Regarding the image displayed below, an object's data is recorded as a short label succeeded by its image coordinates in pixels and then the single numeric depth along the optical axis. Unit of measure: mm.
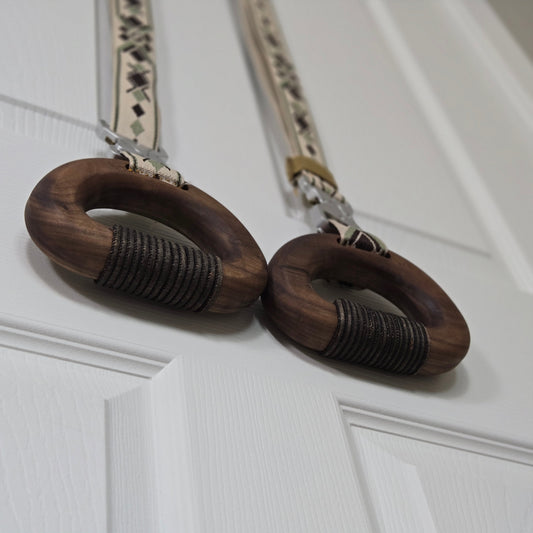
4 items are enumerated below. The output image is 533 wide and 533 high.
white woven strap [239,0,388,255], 602
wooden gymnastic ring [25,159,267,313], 425
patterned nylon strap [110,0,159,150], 595
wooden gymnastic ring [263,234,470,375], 480
